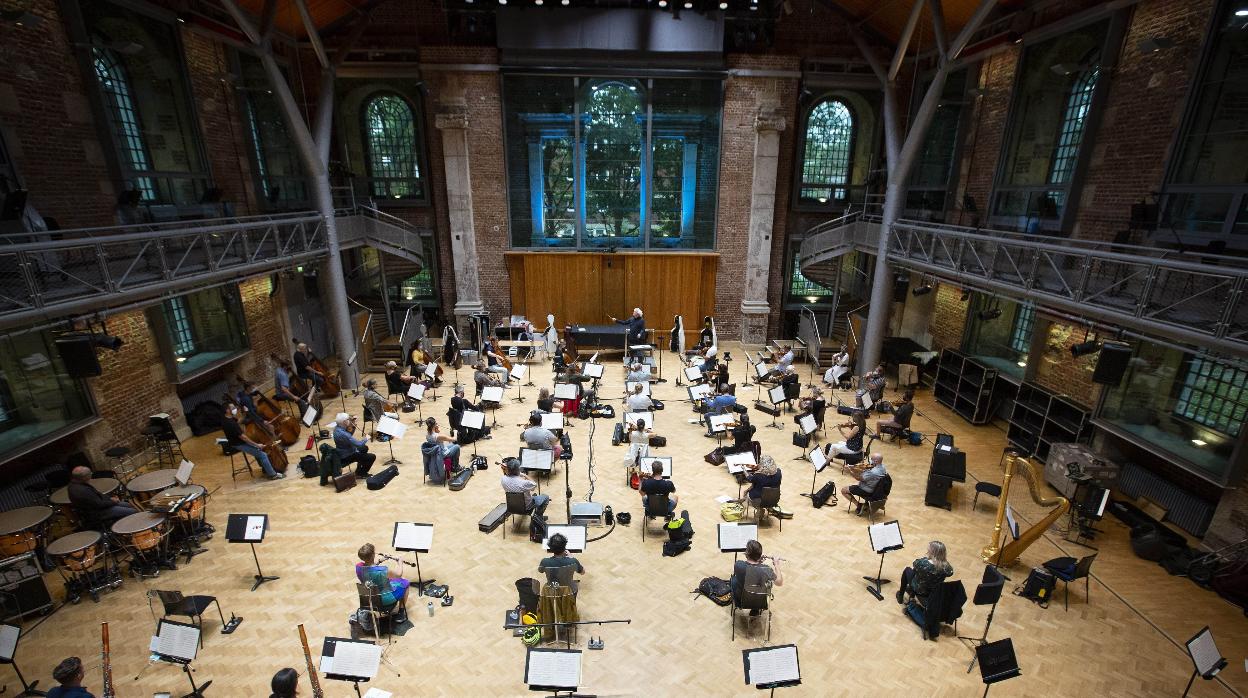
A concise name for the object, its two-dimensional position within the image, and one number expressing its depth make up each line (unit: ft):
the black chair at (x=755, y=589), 23.12
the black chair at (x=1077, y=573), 25.72
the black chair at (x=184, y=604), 22.80
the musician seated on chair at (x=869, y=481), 31.73
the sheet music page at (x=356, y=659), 17.88
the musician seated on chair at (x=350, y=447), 35.96
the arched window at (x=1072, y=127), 37.63
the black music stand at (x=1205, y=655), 18.52
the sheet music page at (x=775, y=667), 17.84
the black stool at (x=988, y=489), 33.17
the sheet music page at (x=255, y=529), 24.70
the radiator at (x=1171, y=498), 30.35
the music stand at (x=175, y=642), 19.45
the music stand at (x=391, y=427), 34.26
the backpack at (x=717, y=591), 25.73
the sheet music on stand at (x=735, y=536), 24.17
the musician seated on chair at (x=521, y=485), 29.50
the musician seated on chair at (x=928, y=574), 23.82
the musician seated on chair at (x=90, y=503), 27.12
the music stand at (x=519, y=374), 50.06
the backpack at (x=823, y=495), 33.40
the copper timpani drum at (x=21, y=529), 24.97
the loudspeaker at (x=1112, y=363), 28.19
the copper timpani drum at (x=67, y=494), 28.60
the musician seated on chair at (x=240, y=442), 35.24
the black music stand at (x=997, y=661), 18.25
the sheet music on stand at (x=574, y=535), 24.59
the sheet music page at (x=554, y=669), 17.21
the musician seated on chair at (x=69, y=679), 16.91
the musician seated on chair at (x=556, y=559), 23.30
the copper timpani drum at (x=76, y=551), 24.49
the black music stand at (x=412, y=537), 24.52
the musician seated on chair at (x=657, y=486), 30.09
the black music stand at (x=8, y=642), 18.90
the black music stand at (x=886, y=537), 25.08
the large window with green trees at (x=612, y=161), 59.16
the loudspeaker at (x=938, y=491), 33.63
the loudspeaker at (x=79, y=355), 27.58
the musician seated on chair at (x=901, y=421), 40.60
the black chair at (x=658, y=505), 30.14
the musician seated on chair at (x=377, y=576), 22.61
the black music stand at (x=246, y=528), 24.57
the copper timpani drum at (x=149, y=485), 29.63
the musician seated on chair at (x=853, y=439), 37.22
